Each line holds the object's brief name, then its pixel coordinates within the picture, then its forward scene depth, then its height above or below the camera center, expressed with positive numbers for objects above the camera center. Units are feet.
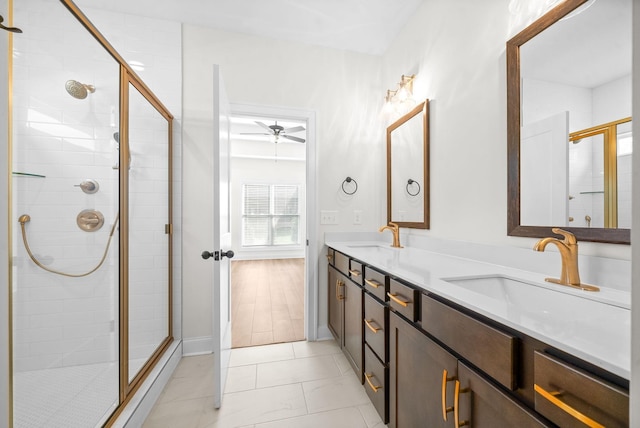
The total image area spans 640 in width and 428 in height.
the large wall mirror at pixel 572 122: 2.76 +1.17
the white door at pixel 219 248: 4.74 -0.66
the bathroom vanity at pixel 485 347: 1.55 -1.11
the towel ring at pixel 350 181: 7.58 +0.98
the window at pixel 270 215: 19.77 -0.07
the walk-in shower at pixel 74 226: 3.31 -0.20
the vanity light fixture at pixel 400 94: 6.34 +3.16
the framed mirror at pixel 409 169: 5.87 +1.17
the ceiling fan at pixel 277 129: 11.98 +4.13
